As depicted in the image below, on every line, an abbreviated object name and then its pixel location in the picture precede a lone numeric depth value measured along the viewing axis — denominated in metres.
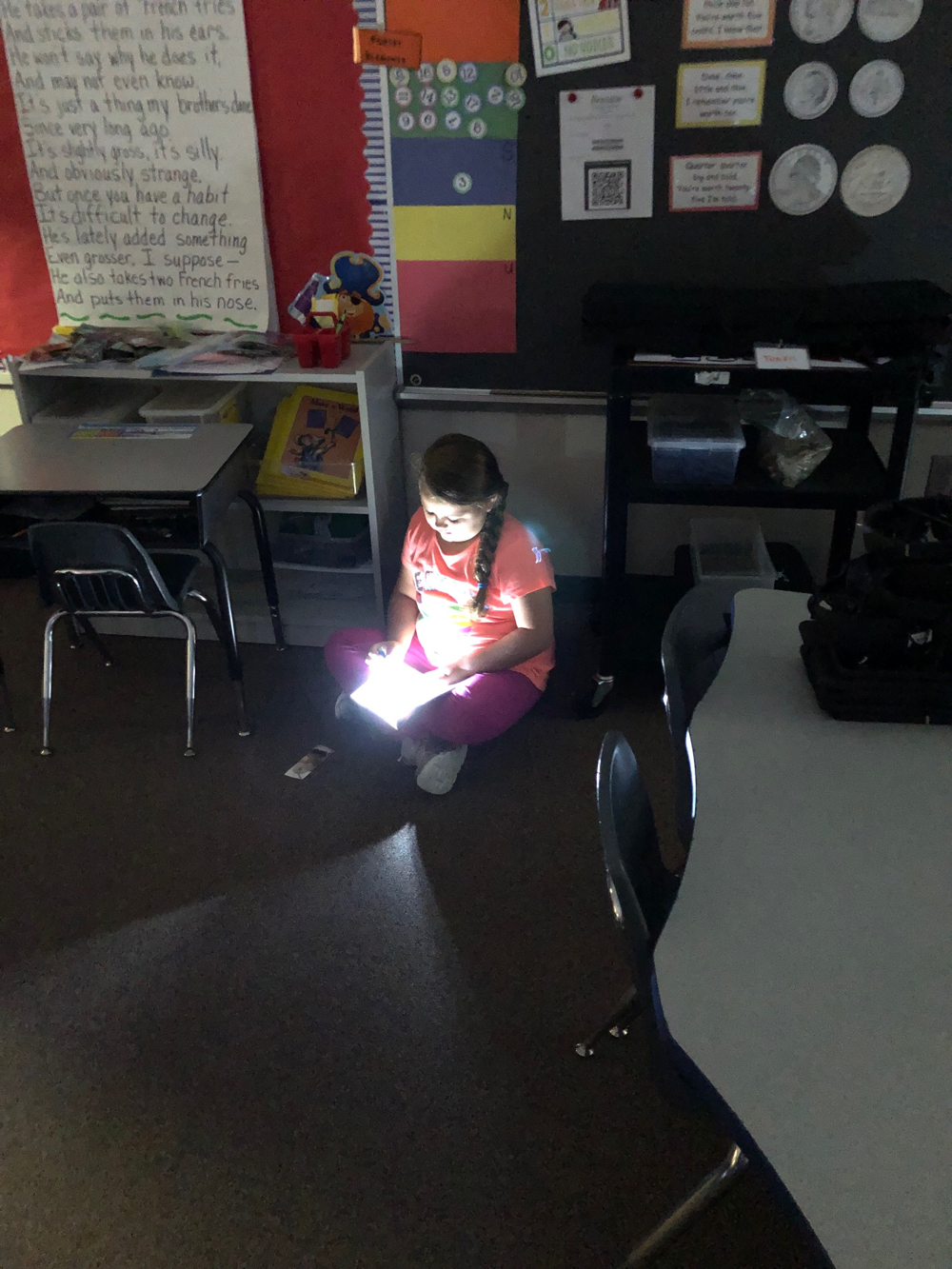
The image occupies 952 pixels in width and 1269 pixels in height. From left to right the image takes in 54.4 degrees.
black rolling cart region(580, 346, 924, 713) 2.13
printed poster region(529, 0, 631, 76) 2.21
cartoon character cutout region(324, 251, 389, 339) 2.61
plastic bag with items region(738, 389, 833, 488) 2.25
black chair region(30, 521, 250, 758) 2.12
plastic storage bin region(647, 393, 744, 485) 2.24
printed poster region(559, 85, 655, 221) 2.30
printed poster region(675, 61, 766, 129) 2.22
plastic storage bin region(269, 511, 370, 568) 2.83
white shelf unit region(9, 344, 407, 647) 2.54
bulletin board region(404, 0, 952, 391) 2.18
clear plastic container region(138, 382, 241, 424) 2.60
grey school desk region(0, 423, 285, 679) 2.16
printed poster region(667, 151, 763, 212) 2.31
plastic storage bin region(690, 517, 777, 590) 2.54
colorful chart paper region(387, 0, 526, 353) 2.30
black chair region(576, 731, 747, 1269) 1.04
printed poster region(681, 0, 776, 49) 2.16
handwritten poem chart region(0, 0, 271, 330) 2.46
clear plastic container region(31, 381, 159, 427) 2.65
